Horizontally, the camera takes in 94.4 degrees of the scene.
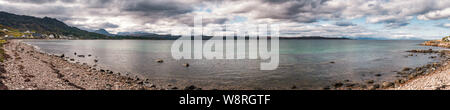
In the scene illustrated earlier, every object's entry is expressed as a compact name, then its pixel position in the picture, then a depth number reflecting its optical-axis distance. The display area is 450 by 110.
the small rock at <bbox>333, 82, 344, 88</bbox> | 24.20
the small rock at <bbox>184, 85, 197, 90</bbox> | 22.86
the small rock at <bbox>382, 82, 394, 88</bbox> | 22.83
